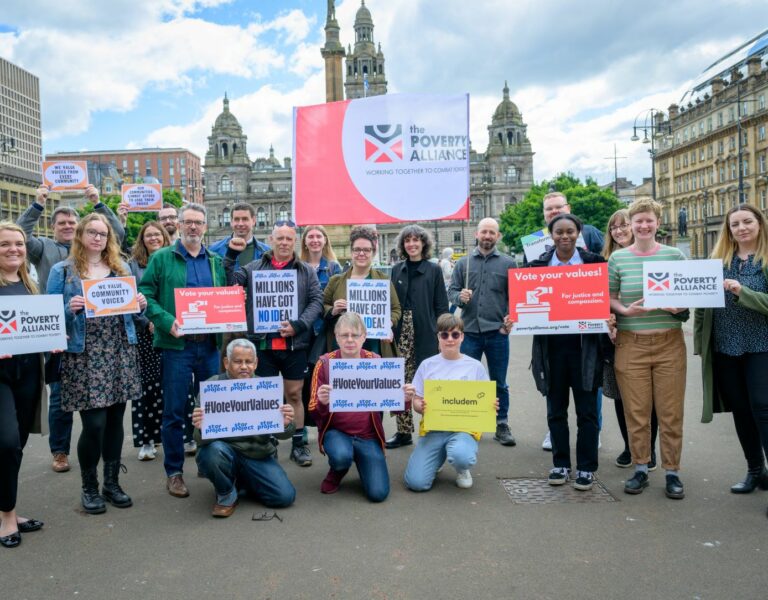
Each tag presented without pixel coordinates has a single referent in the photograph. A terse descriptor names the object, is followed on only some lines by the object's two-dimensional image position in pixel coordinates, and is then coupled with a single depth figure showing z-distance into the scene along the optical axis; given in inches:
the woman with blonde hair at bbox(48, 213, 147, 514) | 195.5
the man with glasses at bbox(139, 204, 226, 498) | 214.8
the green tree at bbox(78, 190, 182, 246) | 2733.8
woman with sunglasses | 215.6
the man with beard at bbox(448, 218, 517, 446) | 275.9
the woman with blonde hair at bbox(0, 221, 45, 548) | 176.7
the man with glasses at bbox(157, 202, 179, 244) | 297.7
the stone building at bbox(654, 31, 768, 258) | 2522.1
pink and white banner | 253.9
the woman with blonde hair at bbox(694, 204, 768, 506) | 196.0
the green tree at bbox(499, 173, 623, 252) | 2674.7
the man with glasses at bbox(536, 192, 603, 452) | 270.1
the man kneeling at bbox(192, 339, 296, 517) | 196.2
